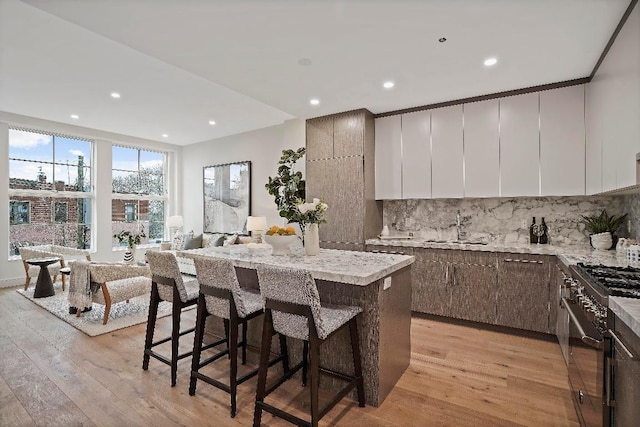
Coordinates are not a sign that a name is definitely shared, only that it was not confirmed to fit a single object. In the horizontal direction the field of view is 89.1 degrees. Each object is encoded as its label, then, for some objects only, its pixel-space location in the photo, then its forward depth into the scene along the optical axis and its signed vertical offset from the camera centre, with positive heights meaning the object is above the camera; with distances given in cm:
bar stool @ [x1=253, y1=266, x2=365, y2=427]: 178 -63
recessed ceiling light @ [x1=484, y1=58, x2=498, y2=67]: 296 +140
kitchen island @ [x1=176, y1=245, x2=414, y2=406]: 215 -64
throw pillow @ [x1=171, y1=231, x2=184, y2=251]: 679 -60
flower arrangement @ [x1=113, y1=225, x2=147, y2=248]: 528 -40
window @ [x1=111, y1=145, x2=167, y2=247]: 682 +49
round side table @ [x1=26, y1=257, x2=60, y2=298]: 466 -97
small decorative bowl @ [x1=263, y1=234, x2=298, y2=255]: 269 -24
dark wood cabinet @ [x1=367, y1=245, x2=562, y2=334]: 325 -80
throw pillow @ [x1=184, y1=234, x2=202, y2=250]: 651 -58
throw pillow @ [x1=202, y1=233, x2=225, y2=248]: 607 -51
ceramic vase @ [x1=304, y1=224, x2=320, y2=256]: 270 -21
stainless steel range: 149 -64
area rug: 362 -124
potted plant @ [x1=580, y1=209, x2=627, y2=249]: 319 -16
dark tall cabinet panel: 440 +51
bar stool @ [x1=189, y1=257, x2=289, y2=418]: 211 -63
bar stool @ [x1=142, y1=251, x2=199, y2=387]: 243 -63
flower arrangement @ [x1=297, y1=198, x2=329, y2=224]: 262 +1
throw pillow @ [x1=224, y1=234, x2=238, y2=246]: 578 -48
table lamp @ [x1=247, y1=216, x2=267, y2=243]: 561 -18
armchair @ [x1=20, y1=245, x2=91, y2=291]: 495 -65
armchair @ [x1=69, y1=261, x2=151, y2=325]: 371 -84
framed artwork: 657 +35
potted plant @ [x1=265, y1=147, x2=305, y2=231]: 268 +37
